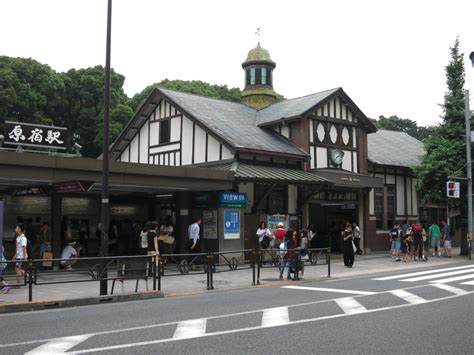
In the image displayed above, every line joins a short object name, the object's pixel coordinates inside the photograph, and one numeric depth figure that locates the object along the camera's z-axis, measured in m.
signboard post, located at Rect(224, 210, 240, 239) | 20.06
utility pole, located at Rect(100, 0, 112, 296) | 12.61
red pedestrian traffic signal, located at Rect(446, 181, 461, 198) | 23.20
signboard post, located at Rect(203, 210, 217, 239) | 20.19
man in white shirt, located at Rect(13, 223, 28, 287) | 13.46
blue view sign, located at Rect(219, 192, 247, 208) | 19.89
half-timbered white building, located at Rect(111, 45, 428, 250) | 21.98
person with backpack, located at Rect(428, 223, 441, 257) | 25.19
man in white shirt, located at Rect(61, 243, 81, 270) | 17.18
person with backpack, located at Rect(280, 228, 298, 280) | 16.00
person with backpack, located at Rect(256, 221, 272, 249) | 20.12
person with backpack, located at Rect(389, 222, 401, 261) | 23.25
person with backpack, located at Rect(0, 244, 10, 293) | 11.73
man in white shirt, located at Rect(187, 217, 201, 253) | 18.70
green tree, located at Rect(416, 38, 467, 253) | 25.25
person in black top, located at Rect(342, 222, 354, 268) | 19.83
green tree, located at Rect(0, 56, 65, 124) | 36.38
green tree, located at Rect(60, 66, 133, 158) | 41.72
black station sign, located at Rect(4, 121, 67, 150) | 15.36
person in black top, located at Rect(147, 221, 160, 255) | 15.56
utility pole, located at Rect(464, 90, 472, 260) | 24.06
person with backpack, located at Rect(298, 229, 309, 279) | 16.22
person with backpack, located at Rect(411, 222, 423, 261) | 22.64
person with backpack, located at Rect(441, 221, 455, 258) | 24.55
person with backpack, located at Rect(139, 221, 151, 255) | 17.08
